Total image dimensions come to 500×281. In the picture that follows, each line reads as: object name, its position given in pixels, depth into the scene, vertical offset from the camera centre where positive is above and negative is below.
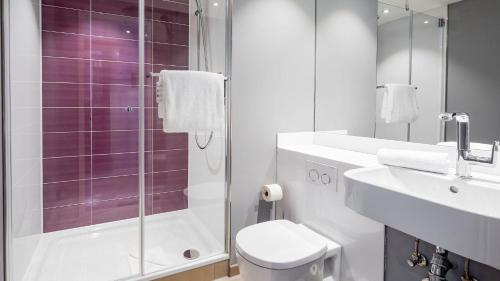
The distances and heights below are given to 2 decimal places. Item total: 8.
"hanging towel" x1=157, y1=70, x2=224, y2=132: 1.86 +0.16
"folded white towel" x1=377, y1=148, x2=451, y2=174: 1.30 -0.14
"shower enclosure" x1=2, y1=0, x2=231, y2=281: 1.99 -0.18
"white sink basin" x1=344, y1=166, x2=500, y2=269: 0.81 -0.26
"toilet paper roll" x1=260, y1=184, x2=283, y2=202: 2.03 -0.44
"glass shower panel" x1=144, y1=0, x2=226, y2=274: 2.08 -0.29
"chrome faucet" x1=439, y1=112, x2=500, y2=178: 1.25 -0.08
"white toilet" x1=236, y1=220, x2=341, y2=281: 1.39 -0.60
